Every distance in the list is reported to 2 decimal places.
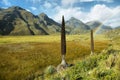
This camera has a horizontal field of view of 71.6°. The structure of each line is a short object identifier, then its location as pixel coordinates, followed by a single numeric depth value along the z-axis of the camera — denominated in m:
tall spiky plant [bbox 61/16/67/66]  15.20
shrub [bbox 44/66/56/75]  12.00
